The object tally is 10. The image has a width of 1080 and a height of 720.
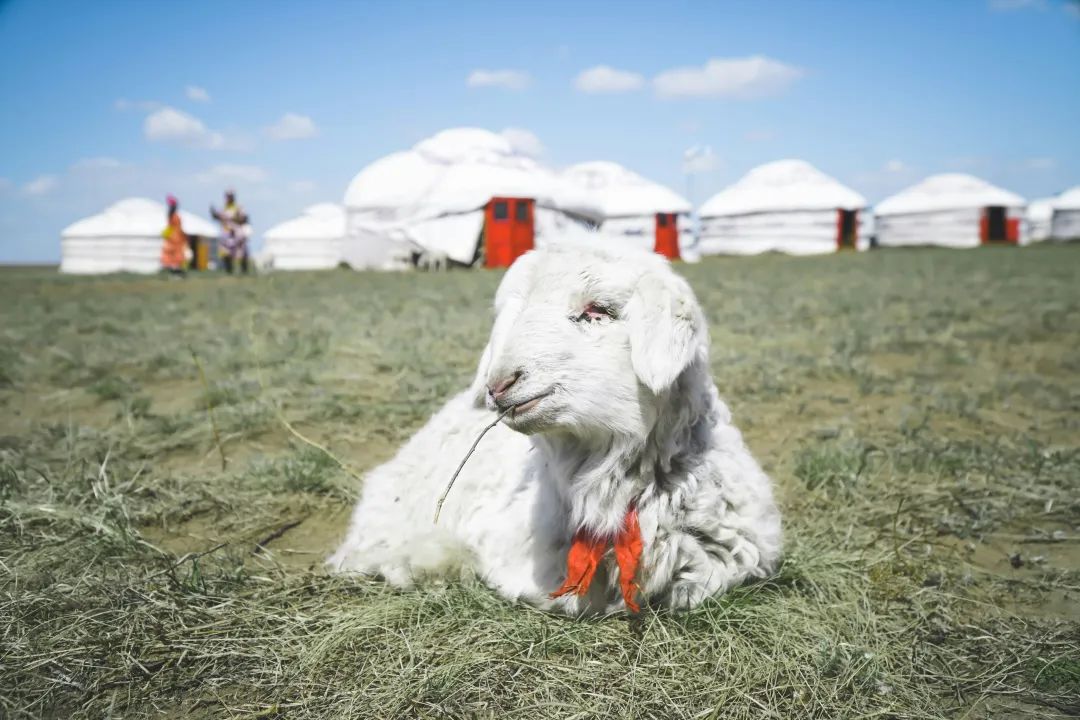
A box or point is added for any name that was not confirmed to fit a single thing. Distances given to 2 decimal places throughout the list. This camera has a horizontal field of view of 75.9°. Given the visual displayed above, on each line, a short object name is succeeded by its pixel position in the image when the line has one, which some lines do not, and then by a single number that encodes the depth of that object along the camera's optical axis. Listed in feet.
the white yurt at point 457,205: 73.72
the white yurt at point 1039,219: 141.14
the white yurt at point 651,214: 101.20
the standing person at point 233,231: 64.28
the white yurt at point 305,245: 99.91
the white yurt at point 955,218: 108.47
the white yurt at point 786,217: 102.53
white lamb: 6.61
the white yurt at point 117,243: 89.04
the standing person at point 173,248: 61.21
